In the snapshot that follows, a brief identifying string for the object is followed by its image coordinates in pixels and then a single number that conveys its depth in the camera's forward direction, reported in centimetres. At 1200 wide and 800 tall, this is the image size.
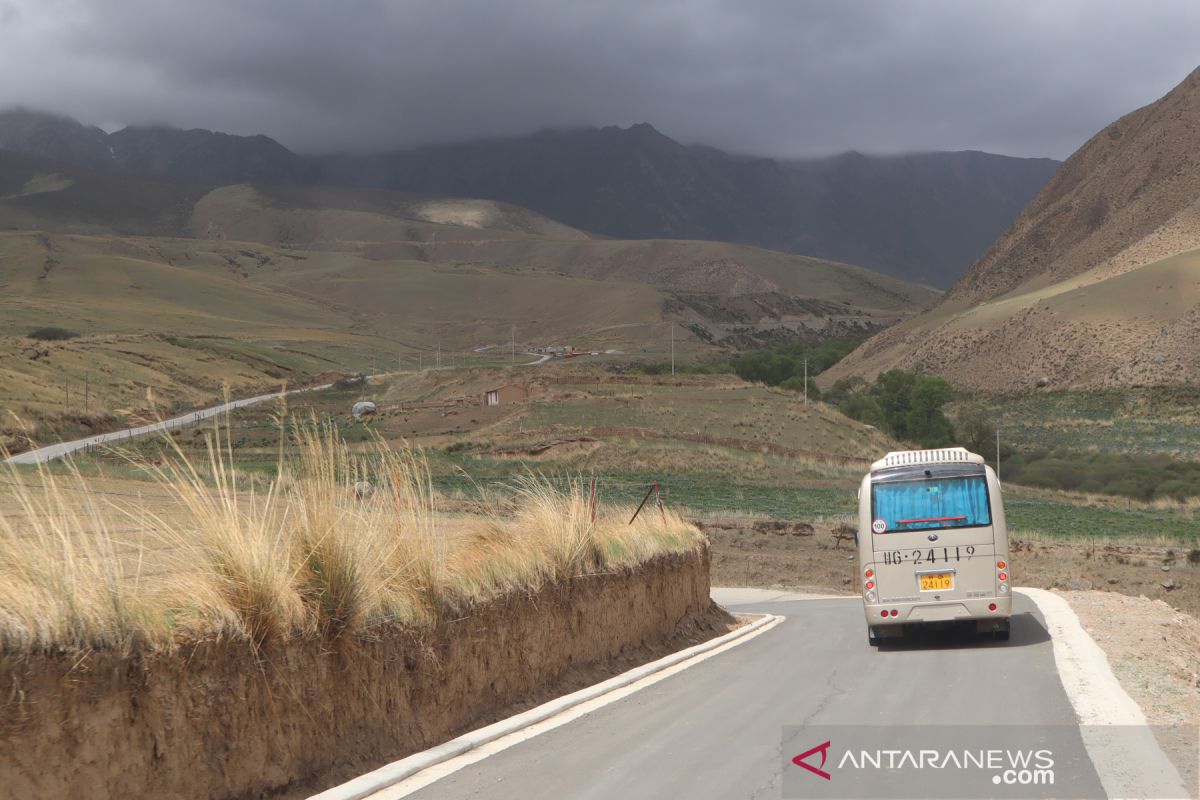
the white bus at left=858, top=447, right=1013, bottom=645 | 1648
